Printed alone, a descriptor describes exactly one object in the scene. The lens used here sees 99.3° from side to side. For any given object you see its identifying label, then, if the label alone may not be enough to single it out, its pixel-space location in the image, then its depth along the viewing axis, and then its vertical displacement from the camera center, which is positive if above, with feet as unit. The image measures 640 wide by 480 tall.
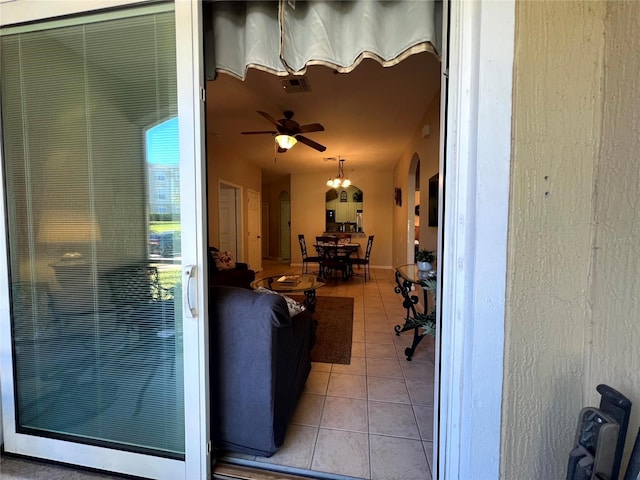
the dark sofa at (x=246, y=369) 4.50 -2.40
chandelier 20.79 +3.47
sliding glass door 3.98 -0.19
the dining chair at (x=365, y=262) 19.98 -2.63
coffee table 10.68 -2.43
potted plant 8.48 -1.09
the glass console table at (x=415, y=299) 5.64 -2.00
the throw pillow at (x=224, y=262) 13.43 -1.79
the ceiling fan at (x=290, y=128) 10.78 +4.04
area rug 8.46 -4.02
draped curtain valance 3.77 +2.84
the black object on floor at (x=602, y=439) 2.30 -1.86
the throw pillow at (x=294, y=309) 6.12 -1.95
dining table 19.30 -2.19
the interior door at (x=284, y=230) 32.63 -0.43
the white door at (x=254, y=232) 22.44 -0.45
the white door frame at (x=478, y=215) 2.77 +0.12
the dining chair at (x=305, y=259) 20.51 -2.49
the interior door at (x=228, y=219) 19.12 +0.54
